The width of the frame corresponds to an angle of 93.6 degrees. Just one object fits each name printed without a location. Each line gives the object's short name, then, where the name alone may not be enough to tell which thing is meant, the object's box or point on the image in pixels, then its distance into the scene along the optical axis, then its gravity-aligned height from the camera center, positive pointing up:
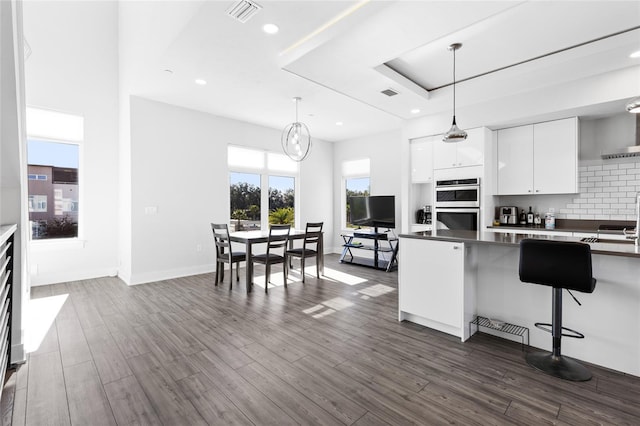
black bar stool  2.00 -0.50
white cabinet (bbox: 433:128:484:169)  4.53 +0.85
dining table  4.26 -0.47
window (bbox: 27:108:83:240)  4.64 +0.59
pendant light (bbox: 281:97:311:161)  6.79 +1.53
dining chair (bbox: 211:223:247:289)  4.46 -0.72
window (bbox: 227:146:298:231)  6.15 +0.42
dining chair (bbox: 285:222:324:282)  4.87 -0.73
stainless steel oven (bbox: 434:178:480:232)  4.61 +0.02
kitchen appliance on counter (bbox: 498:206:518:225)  4.67 -0.15
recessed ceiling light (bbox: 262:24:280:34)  2.71 +1.64
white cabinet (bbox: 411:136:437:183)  5.10 +0.80
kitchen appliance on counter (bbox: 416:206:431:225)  5.39 -0.17
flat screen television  6.24 -0.10
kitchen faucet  2.17 -0.17
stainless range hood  3.62 +0.65
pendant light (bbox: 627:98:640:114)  2.35 +0.78
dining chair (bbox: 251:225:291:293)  4.35 -0.72
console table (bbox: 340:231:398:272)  5.83 -0.89
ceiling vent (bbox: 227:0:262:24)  2.42 +1.65
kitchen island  2.17 -0.77
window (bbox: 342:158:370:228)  7.30 +0.65
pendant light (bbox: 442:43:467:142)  3.24 +0.77
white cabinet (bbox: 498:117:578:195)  4.02 +0.67
